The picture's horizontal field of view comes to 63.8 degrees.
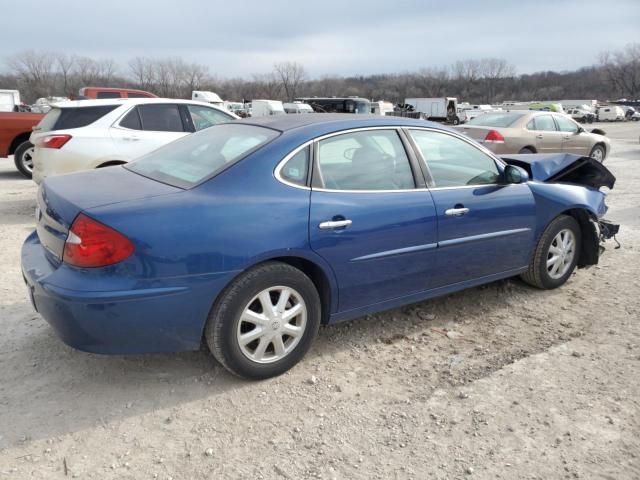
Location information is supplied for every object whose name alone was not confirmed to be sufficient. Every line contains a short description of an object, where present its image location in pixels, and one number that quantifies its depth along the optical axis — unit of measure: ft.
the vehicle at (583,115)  182.29
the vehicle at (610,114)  185.16
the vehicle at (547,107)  95.94
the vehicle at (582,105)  192.20
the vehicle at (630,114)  196.92
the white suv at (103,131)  21.66
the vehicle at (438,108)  148.07
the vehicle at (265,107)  119.23
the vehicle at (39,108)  87.85
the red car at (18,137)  33.06
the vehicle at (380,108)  118.01
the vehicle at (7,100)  79.81
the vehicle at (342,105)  110.52
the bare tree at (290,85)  324.06
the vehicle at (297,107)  114.42
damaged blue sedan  8.48
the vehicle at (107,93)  55.88
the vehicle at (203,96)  122.72
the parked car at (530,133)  33.98
